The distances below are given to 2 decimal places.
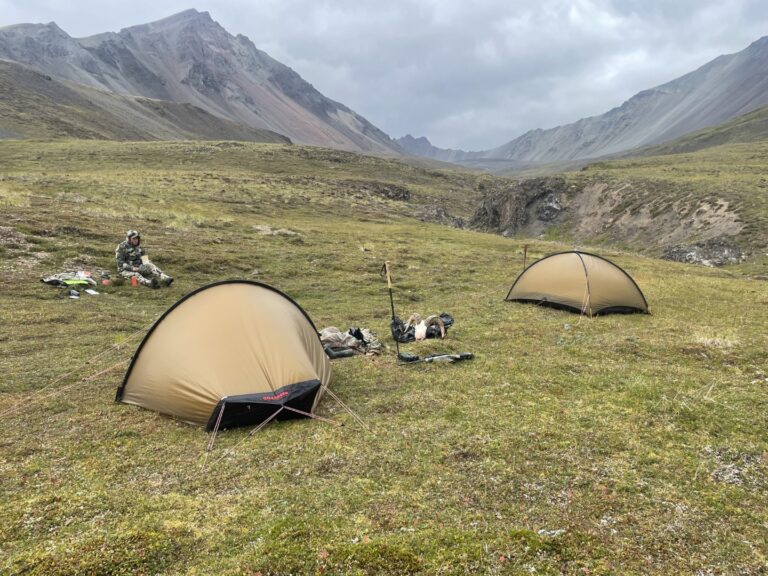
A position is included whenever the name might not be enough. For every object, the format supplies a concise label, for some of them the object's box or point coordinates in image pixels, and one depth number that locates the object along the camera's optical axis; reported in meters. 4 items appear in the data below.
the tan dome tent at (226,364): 8.76
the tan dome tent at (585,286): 17.11
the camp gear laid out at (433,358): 12.20
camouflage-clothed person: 20.73
